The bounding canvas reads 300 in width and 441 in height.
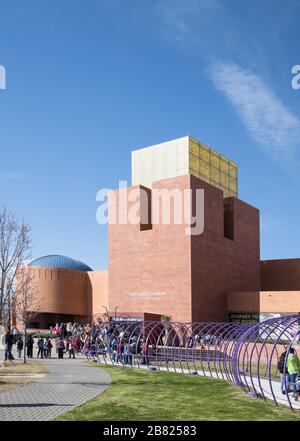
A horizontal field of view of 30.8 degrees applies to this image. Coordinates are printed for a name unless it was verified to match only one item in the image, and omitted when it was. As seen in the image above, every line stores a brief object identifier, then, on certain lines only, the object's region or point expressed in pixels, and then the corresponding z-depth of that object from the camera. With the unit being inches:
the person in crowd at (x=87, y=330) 1504.4
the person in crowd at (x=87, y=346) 1375.2
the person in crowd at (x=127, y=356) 1168.2
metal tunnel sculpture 738.2
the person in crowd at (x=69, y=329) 1686.8
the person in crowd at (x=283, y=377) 625.0
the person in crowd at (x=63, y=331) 1640.5
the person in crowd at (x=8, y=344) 1159.0
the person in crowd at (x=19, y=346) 1330.0
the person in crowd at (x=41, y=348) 1347.3
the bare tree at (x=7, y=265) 1013.8
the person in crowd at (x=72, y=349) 1364.4
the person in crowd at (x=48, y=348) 1362.0
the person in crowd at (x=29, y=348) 1329.8
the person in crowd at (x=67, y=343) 1462.7
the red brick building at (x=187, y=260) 1846.7
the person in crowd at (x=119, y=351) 1197.7
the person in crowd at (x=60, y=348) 1344.7
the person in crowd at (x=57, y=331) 1758.1
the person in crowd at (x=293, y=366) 665.0
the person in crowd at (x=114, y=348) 1215.2
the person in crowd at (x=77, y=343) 1440.1
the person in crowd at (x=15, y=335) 1507.8
